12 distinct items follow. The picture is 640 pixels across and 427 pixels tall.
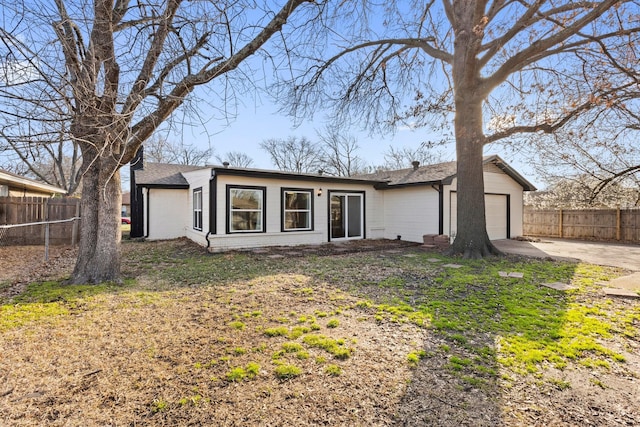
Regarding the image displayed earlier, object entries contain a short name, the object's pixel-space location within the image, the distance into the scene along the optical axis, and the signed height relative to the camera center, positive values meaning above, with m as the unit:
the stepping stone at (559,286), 5.35 -1.30
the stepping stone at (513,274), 6.36 -1.29
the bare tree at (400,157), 31.73 +5.93
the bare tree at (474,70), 7.73 +4.21
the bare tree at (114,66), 2.98 +1.84
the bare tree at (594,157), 10.52 +2.27
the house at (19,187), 10.02 +1.13
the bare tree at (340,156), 31.91 +5.95
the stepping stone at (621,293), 4.92 -1.30
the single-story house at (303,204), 10.10 +0.35
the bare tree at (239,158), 37.53 +6.76
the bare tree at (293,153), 34.12 +6.78
